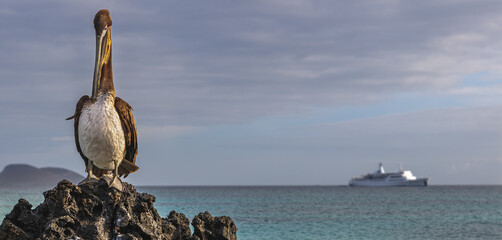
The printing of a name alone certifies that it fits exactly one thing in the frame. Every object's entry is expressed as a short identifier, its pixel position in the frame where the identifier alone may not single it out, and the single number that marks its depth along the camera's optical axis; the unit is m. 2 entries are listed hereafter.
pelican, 8.33
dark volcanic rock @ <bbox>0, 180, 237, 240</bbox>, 7.65
